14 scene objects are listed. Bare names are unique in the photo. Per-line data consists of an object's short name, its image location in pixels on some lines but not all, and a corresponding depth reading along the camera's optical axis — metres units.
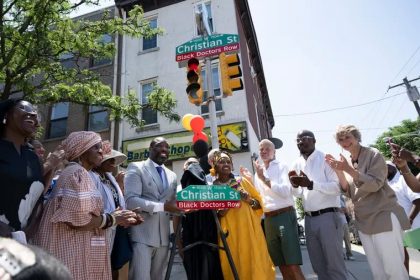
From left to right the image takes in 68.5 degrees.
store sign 11.12
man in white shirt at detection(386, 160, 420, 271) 4.40
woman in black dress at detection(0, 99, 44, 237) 2.14
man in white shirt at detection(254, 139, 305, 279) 3.47
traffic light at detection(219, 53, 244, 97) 5.54
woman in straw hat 2.86
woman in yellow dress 3.23
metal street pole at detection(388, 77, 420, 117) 17.89
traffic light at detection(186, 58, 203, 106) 5.36
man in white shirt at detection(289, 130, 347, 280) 3.33
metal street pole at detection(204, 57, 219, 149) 4.94
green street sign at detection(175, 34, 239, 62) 5.09
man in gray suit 3.05
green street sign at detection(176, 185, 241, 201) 2.90
